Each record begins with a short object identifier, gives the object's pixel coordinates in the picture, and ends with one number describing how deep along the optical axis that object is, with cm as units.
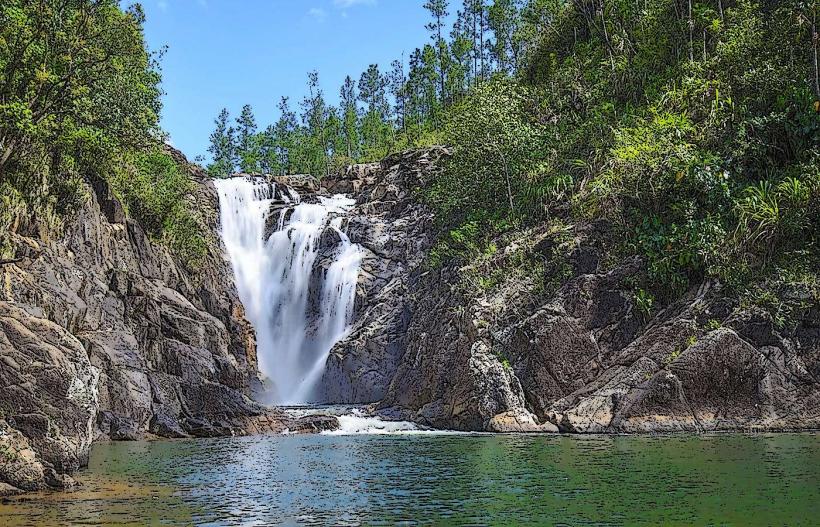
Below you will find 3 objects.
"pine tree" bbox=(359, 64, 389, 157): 8944
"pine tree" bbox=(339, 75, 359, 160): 8831
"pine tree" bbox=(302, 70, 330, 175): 8534
